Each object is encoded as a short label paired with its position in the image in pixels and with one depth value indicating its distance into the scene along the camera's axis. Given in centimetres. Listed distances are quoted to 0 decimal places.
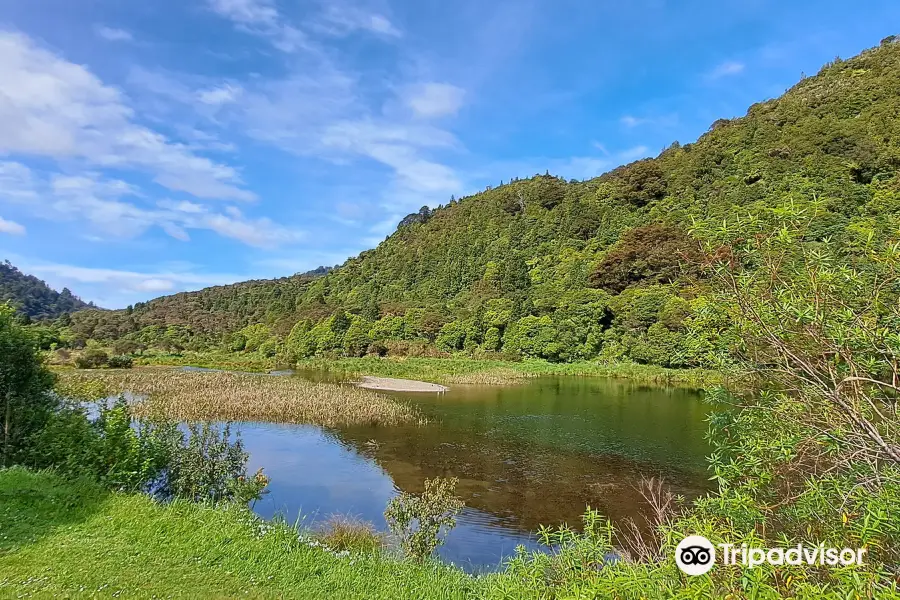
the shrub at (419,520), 855
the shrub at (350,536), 894
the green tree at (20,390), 1062
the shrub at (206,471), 1014
